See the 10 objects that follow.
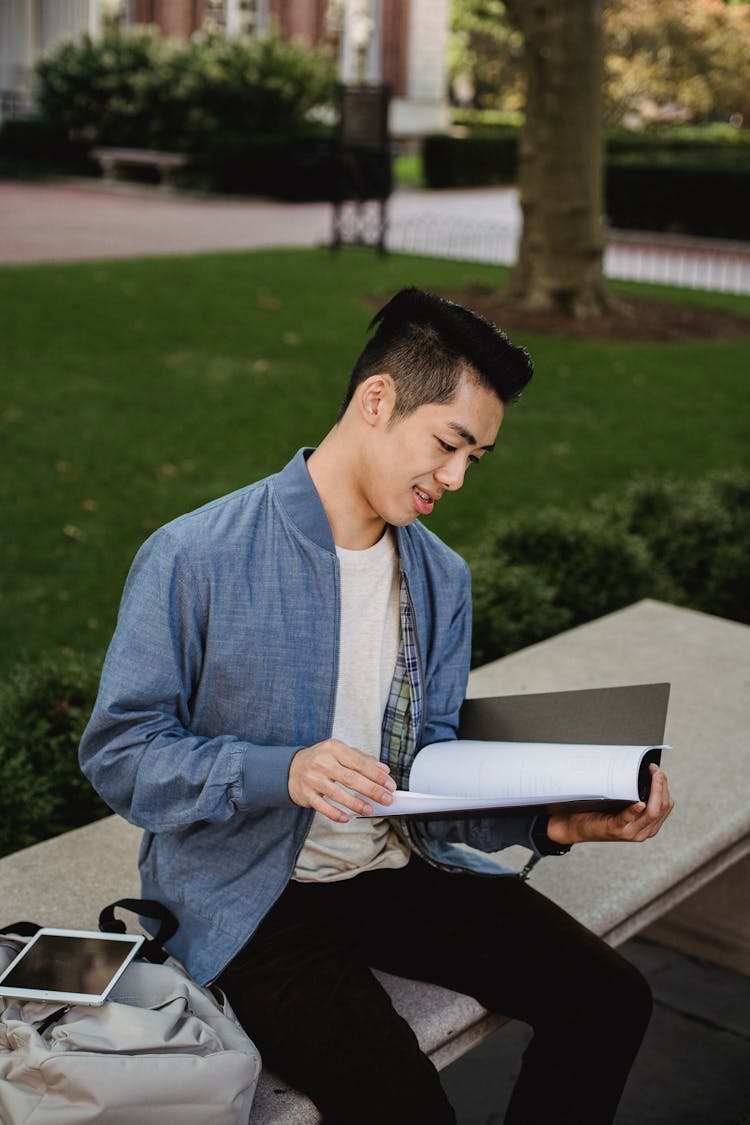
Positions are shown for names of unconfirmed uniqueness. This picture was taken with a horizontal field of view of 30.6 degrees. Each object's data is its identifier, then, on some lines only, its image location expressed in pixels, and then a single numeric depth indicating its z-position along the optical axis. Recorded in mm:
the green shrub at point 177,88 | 24734
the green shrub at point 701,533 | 5664
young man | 2217
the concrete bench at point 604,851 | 2545
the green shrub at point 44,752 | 3492
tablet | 2027
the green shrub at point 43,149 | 25703
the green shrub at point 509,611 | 4832
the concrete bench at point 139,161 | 23859
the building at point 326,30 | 31141
